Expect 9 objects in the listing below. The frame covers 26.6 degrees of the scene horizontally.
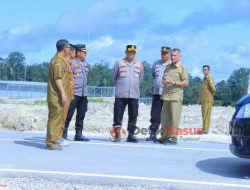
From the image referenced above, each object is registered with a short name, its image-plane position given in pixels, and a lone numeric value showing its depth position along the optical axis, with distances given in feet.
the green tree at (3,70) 258.37
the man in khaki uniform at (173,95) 33.40
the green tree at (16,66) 264.31
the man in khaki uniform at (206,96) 47.70
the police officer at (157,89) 35.35
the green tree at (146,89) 177.00
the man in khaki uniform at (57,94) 29.76
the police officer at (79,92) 34.32
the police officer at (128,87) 34.14
